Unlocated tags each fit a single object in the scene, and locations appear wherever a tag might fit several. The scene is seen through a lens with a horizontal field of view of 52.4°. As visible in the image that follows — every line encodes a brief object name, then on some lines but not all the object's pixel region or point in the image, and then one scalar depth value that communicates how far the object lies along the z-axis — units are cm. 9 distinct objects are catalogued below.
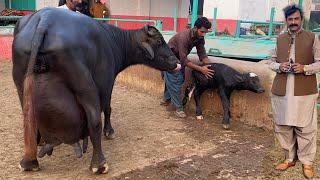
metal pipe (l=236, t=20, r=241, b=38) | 691
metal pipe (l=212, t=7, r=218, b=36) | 691
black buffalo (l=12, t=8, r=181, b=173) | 288
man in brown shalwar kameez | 321
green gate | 1087
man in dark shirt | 467
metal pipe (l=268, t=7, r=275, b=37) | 650
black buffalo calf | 461
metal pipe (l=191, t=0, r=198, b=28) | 695
